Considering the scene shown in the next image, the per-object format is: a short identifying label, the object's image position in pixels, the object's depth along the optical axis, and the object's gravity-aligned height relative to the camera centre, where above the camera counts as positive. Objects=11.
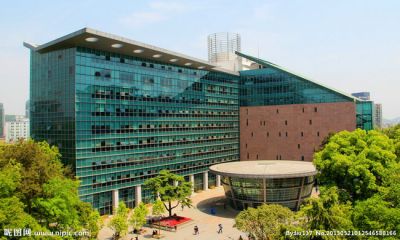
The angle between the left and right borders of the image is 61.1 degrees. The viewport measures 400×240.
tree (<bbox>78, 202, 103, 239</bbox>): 29.77 -8.66
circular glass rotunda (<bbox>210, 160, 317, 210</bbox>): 45.59 -8.70
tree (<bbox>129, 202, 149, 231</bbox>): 37.28 -10.56
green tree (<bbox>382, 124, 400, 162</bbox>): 34.59 -1.73
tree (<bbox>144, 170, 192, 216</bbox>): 42.50 -8.45
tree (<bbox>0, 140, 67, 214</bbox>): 25.89 -3.70
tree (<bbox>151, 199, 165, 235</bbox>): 40.25 -10.32
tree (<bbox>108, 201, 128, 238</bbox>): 34.47 -10.29
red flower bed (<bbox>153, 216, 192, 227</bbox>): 42.06 -12.69
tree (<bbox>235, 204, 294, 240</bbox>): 28.64 -8.47
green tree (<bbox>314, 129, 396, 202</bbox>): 28.77 -3.62
